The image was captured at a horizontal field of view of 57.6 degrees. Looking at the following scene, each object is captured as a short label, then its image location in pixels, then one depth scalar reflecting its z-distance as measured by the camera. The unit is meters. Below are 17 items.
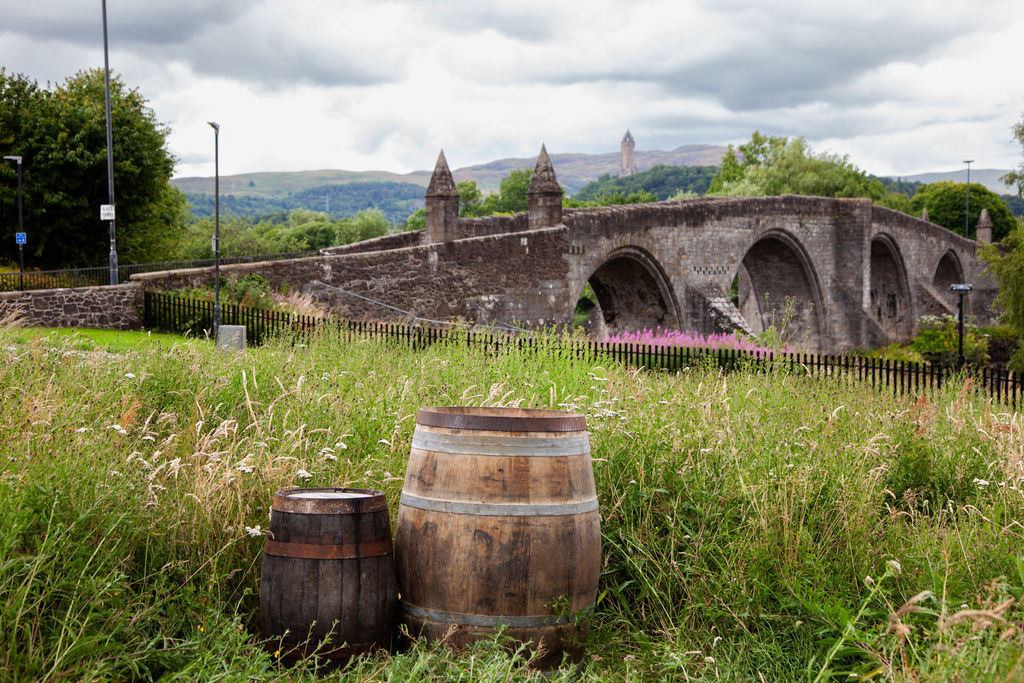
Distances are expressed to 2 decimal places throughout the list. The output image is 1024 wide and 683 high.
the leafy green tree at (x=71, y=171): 30.59
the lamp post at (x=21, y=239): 28.28
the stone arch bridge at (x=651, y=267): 19.80
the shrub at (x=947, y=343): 29.87
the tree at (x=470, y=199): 82.13
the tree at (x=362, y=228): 80.69
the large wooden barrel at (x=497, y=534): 4.05
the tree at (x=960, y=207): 72.94
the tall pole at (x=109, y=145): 24.95
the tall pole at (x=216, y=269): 16.34
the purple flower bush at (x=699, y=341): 19.28
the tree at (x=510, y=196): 83.69
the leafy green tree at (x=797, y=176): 56.12
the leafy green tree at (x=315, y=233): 85.85
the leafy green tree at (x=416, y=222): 80.69
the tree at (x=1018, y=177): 26.88
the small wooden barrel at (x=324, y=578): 3.96
